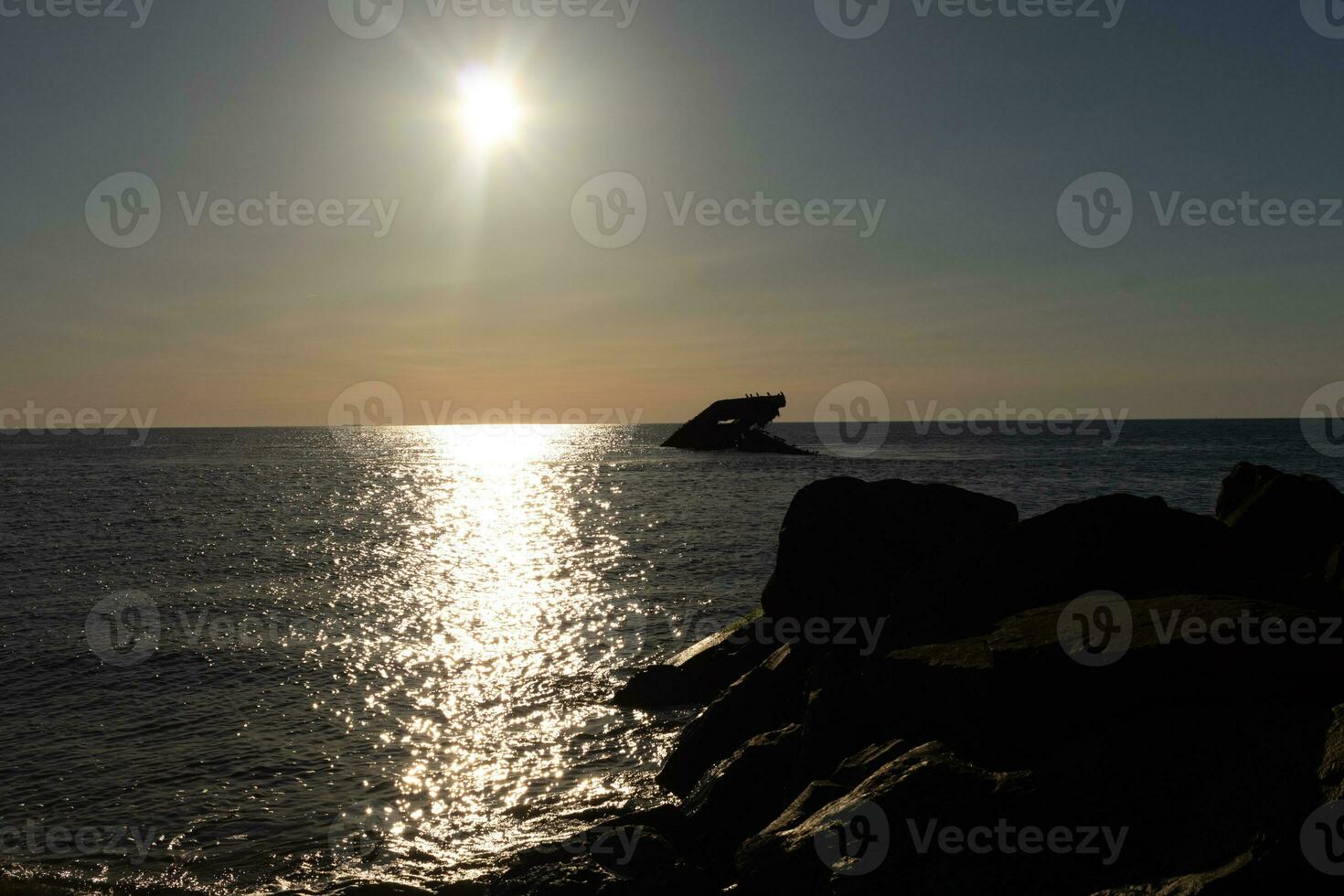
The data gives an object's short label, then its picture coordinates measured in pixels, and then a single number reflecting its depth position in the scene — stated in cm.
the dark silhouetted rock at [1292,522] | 1184
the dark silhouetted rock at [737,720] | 1291
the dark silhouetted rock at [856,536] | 1378
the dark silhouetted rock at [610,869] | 903
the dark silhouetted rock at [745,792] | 1062
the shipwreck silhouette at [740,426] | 10931
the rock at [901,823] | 773
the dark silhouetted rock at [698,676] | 1714
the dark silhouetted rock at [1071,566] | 1005
